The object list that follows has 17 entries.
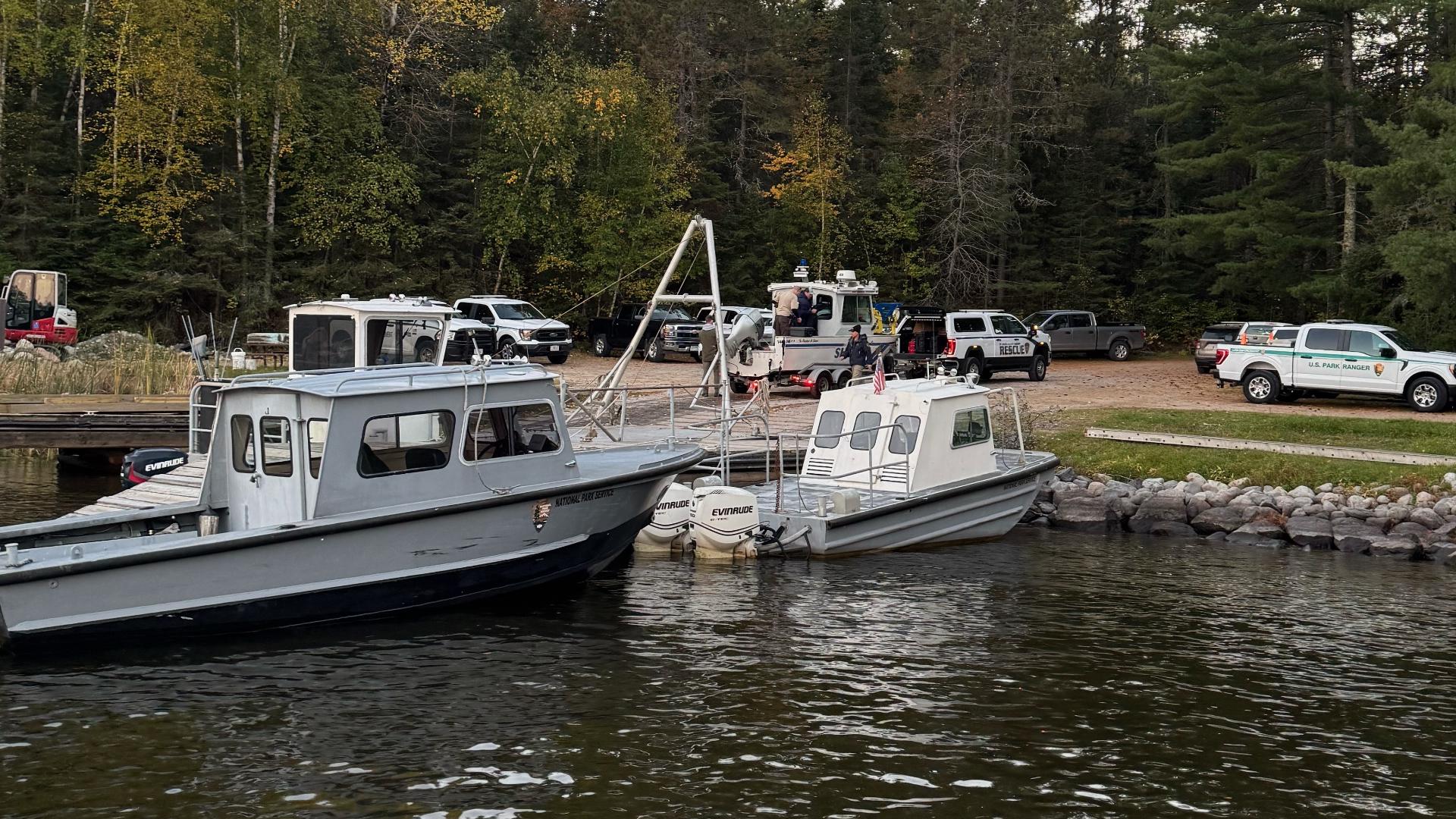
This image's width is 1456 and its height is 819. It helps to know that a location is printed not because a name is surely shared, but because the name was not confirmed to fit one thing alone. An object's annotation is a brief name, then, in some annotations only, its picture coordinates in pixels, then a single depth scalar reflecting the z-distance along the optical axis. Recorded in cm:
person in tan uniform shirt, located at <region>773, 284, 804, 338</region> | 2856
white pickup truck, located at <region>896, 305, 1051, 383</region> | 3125
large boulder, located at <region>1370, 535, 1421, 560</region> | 1784
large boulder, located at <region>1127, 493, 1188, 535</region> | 1959
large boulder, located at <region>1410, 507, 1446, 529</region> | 1838
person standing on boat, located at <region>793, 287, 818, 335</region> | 2897
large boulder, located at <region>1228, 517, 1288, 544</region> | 1878
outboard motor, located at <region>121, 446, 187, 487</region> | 1748
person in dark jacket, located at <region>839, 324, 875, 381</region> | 2783
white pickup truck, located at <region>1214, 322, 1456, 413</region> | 2580
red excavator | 3331
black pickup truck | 3731
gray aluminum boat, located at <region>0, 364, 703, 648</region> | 1194
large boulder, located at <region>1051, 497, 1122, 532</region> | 1980
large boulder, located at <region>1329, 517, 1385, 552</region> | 1817
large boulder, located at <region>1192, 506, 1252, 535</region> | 1917
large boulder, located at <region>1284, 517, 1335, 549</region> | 1834
